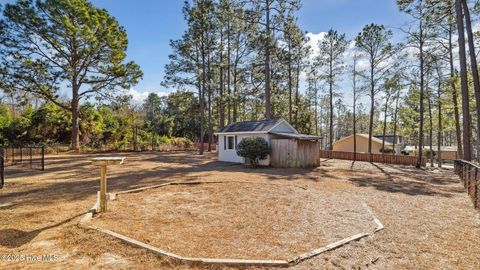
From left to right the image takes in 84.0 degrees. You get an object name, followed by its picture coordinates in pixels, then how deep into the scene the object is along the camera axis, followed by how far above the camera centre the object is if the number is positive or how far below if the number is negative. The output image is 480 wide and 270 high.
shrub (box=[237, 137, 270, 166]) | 15.62 -0.59
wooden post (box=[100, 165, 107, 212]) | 5.47 -1.13
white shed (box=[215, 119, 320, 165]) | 16.17 +0.31
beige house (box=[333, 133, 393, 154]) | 35.75 -0.74
